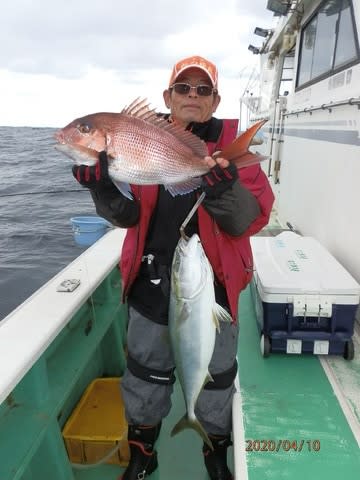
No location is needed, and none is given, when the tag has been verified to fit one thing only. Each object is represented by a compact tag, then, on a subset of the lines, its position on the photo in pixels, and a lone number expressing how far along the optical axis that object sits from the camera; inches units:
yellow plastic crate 111.4
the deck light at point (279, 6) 232.2
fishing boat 84.0
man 81.6
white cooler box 111.7
